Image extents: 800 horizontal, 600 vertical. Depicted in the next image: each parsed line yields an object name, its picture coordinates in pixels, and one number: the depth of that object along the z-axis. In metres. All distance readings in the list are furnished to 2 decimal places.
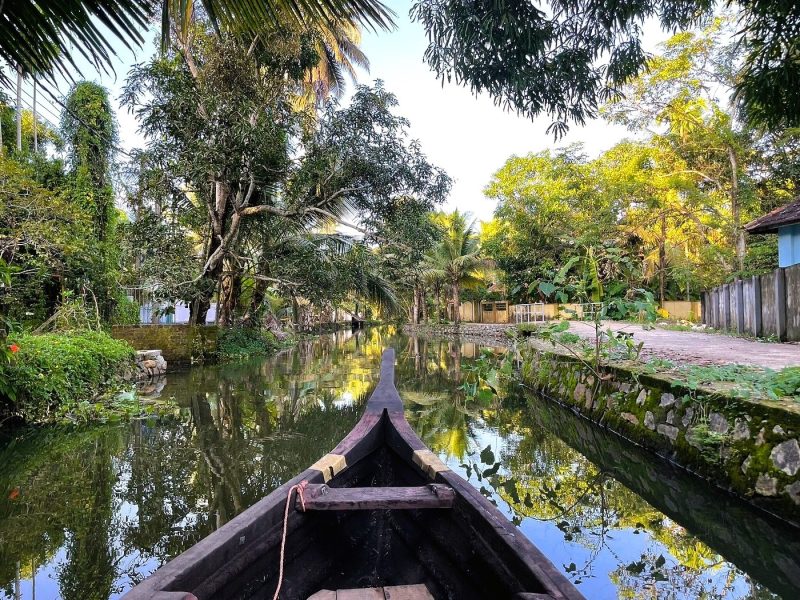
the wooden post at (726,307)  11.49
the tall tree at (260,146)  10.94
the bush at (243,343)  14.20
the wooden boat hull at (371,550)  1.57
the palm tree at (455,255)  25.25
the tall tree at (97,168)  11.11
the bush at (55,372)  5.61
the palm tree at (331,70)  17.89
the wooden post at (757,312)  9.19
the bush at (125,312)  12.01
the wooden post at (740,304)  10.24
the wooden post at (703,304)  14.17
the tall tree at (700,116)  16.08
